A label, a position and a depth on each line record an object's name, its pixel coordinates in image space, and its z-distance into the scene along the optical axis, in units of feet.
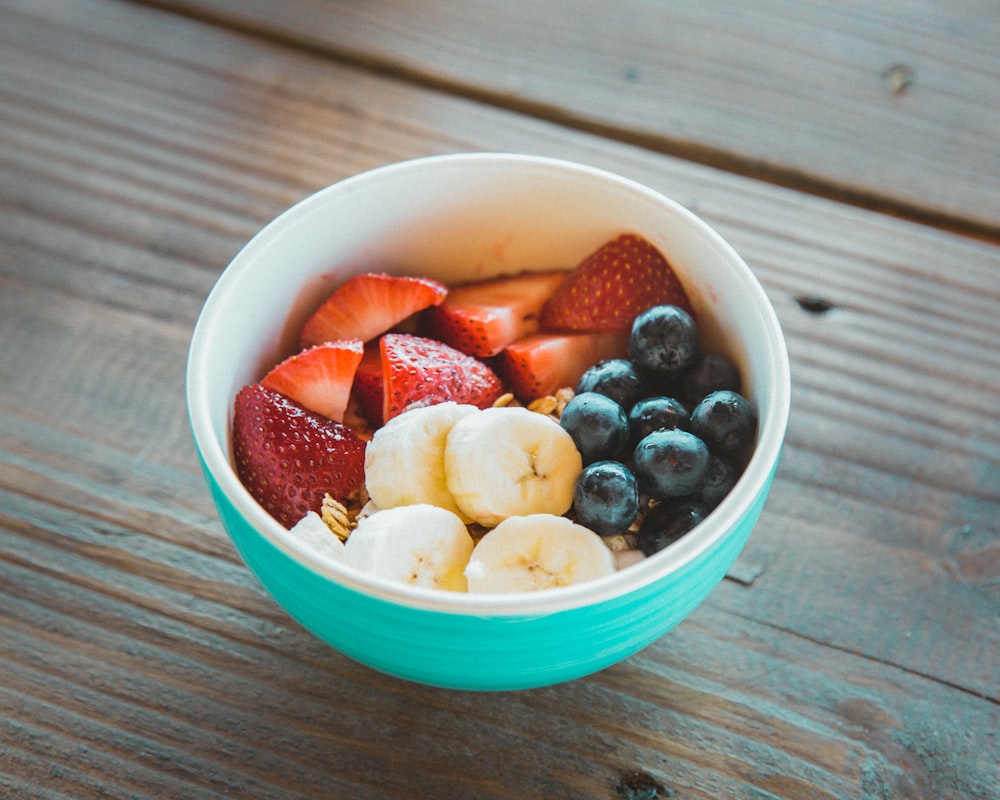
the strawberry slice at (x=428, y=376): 1.25
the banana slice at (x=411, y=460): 1.19
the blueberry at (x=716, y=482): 1.19
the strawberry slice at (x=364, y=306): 1.32
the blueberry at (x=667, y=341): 1.25
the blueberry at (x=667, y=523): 1.18
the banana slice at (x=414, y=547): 1.14
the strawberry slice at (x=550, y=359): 1.32
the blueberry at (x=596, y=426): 1.20
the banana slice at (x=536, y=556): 1.14
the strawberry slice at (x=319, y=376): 1.26
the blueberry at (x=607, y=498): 1.16
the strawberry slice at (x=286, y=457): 1.22
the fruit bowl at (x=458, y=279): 1.07
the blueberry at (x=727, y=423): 1.19
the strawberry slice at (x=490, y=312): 1.33
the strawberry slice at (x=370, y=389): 1.29
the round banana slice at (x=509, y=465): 1.18
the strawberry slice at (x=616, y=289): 1.32
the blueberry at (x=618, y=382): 1.25
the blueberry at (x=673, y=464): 1.17
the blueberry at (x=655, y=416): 1.22
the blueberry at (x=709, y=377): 1.25
